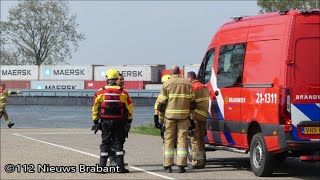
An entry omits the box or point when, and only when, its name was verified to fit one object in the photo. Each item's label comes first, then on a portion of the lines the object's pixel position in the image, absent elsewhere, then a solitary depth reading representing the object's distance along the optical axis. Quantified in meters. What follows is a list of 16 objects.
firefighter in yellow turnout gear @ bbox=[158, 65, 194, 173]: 11.45
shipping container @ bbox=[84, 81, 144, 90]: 79.81
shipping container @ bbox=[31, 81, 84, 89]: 81.88
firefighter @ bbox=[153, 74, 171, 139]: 11.84
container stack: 80.31
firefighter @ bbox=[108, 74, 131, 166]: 12.14
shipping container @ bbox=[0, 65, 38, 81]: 84.81
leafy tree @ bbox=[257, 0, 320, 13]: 72.24
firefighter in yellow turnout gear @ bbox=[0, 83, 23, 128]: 24.58
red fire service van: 10.22
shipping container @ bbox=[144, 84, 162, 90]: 77.75
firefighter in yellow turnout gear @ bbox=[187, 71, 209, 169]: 12.16
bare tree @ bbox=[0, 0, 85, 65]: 98.94
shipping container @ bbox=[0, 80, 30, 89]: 83.88
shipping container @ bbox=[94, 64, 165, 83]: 80.06
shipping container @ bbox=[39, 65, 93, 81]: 82.94
